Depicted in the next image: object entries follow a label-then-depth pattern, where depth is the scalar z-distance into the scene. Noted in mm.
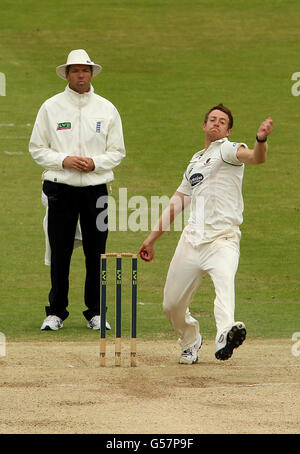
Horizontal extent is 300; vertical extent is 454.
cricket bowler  16547
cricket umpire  20734
